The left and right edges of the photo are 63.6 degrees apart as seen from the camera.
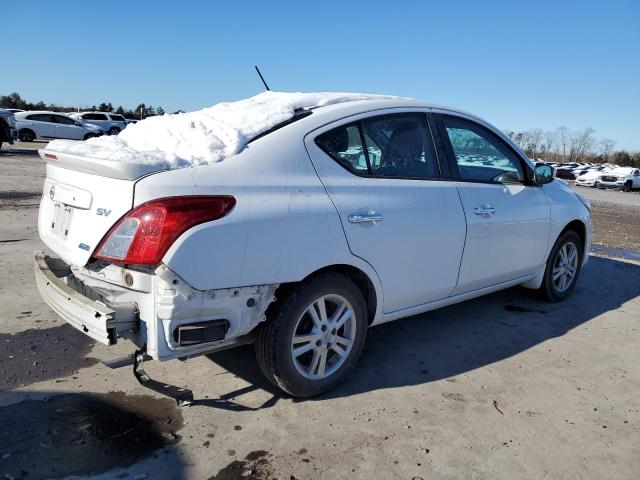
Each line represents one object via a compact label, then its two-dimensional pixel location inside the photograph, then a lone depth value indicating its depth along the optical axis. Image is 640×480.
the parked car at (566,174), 39.30
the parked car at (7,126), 20.02
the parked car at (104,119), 33.72
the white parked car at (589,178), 32.59
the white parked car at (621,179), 30.99
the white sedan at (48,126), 27.39
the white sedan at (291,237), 2.52
